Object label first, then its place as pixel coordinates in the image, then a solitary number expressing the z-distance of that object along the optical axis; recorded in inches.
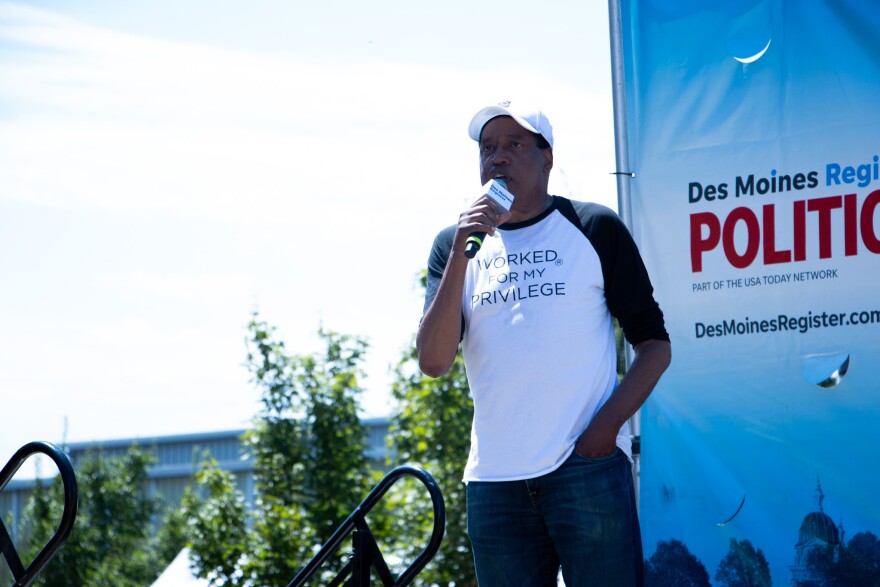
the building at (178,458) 1617.9
